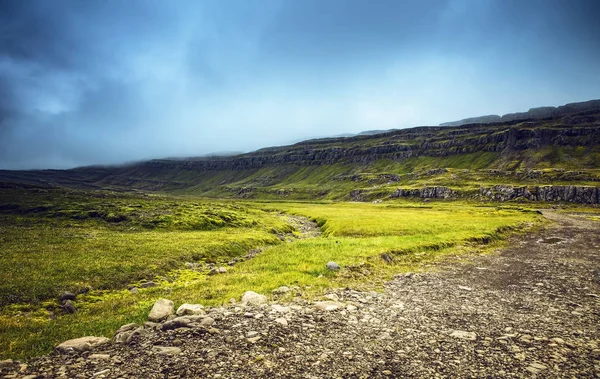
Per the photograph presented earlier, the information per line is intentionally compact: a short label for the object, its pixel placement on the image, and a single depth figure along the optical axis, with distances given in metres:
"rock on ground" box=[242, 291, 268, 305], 13.45
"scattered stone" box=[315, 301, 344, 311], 12.71
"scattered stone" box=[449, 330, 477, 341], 9.86
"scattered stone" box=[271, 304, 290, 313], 12.23
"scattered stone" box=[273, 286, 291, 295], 15.19
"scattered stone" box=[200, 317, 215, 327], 10.62
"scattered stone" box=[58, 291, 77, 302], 17.44
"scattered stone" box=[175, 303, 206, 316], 11.74
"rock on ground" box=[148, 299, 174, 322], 11.49
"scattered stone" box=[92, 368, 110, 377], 7.64
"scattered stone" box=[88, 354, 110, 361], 8.53
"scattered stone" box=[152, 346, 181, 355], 8.70
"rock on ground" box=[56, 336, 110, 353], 9.38
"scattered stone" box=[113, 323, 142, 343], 9.81
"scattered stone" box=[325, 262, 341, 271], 19.98
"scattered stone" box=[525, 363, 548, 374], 7.68
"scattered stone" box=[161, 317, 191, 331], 10.41
